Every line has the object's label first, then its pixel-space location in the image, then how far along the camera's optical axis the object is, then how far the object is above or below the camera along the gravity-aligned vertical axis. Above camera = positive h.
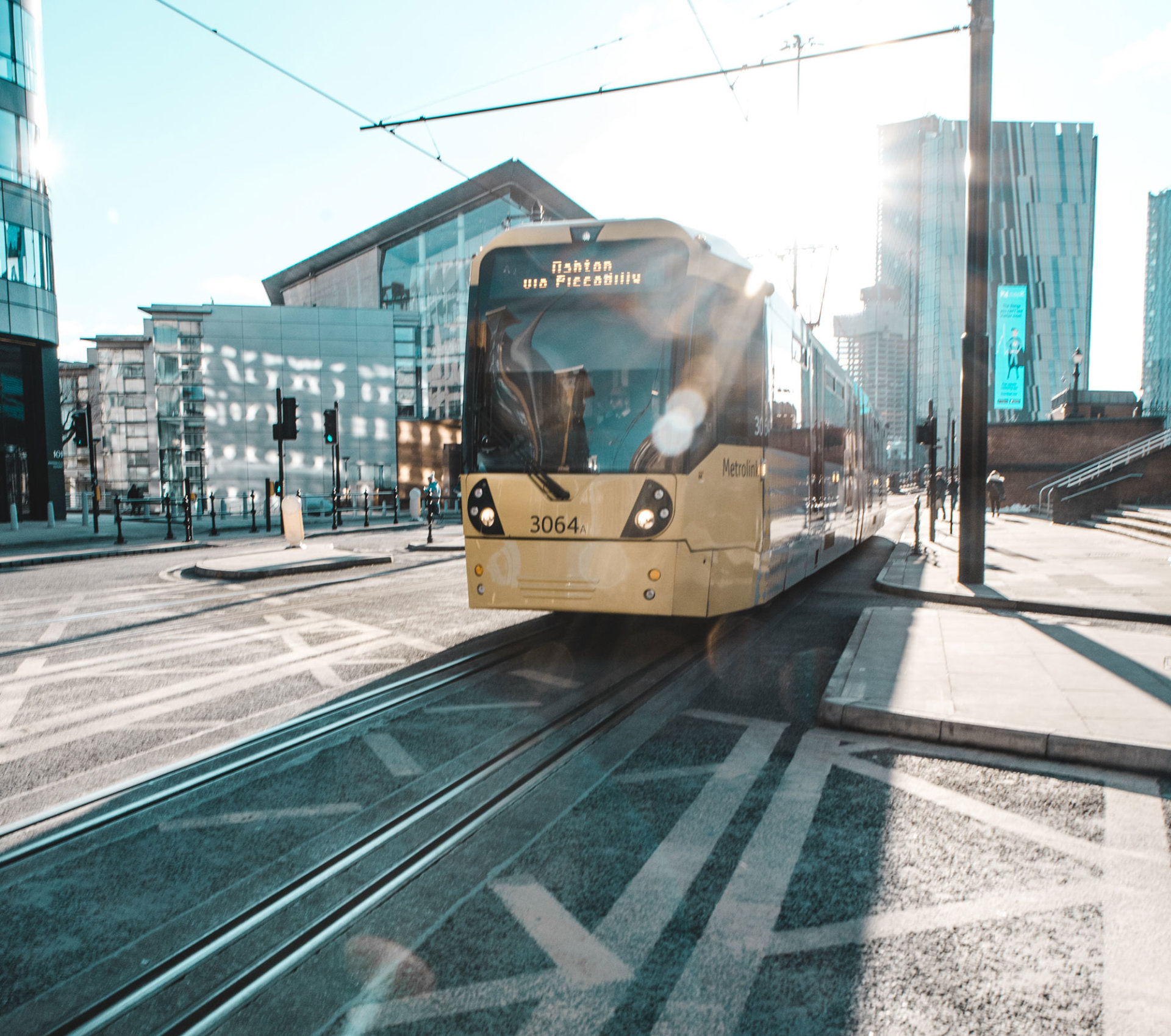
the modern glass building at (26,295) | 31.75 +6.34
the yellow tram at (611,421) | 7.05 +0.37
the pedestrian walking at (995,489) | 32.53 -0.87
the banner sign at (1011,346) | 56.00 +7.40
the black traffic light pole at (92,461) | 29.03 +0.29
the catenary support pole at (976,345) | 11.84 +1.62
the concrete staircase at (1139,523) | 20.53 -1.51
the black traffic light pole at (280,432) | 22.22 +0.92
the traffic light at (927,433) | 17.30 +0.63
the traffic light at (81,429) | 27.47 +1.25
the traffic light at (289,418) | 22.34 +1.25
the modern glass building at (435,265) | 55.22 +13.20
